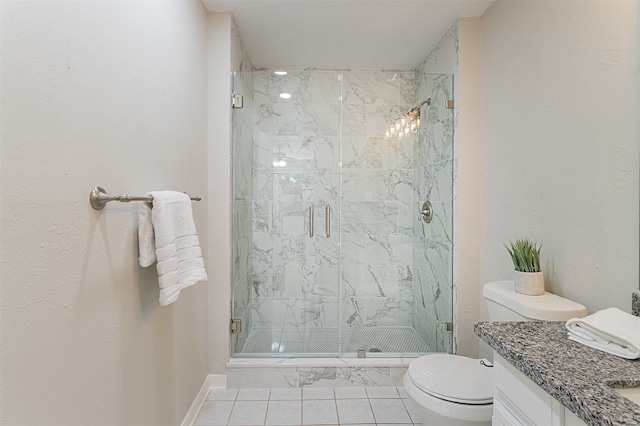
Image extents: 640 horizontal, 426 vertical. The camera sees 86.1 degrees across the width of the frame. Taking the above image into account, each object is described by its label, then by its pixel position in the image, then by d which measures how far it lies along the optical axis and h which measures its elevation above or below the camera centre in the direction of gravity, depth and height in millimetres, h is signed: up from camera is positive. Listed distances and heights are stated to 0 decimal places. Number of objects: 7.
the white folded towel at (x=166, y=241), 1217 -107
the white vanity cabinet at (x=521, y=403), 791 -495
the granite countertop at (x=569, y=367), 670 -382
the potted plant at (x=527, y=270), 1510 -257
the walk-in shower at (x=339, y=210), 2631 +20
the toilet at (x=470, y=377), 1376 -752
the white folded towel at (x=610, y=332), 911 -338
